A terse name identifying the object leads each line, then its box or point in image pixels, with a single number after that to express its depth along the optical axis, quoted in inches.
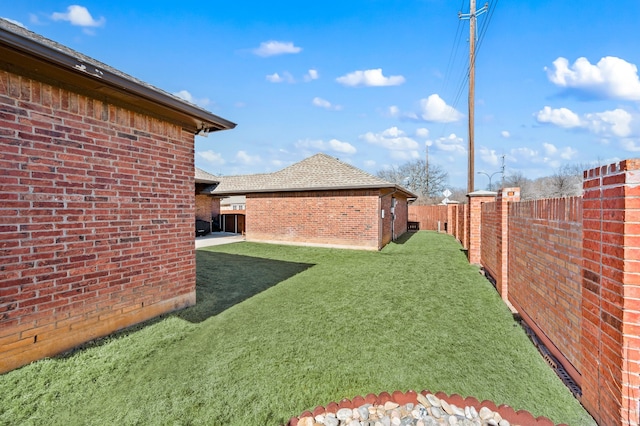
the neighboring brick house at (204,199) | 667.4
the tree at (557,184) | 1393.0
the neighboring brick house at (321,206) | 484.4
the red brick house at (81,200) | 119.2
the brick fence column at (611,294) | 73.7
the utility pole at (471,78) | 496.1
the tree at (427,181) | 1749.5
